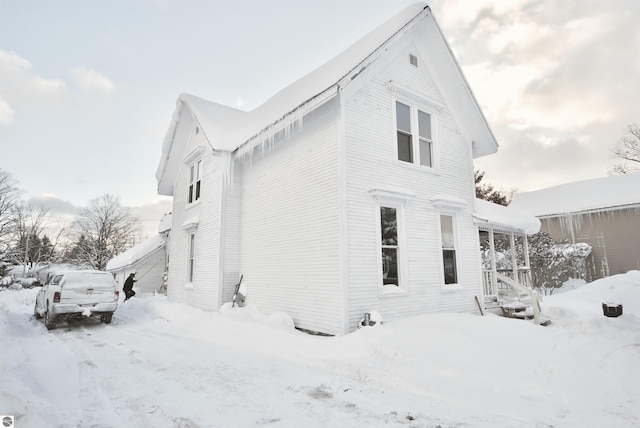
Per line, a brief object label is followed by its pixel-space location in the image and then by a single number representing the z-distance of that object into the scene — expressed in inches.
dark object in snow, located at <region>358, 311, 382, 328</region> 301.7
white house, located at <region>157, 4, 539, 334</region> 333.4
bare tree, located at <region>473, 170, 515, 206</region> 1294.3
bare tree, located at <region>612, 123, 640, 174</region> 1245.7
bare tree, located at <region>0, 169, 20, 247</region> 1445.6
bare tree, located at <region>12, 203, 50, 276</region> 1693.0
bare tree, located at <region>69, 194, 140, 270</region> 1608.0
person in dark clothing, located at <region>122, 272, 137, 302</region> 679.4
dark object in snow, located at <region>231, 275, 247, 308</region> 440.6
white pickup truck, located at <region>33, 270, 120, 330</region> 386.0
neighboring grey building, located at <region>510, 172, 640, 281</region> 834.2
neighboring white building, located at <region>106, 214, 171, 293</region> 873.5
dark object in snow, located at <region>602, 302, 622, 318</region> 408.2
